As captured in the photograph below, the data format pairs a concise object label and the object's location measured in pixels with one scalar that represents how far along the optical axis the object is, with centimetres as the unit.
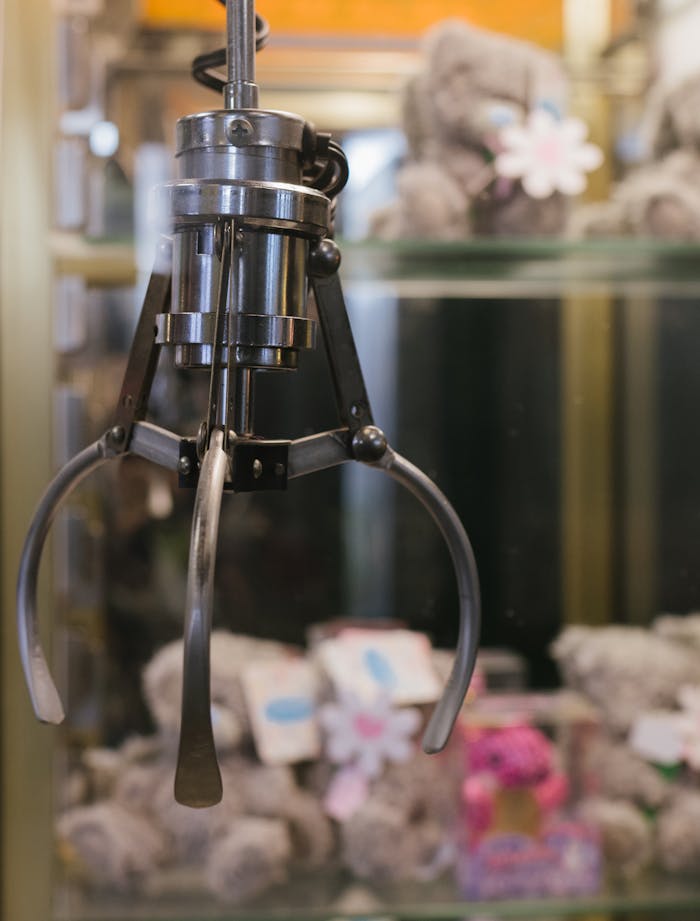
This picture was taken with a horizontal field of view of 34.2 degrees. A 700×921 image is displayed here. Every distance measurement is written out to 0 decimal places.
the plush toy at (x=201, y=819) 77
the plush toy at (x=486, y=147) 83
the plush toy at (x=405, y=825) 78
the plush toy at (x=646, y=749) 80
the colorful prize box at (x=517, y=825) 79
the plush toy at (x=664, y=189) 83
